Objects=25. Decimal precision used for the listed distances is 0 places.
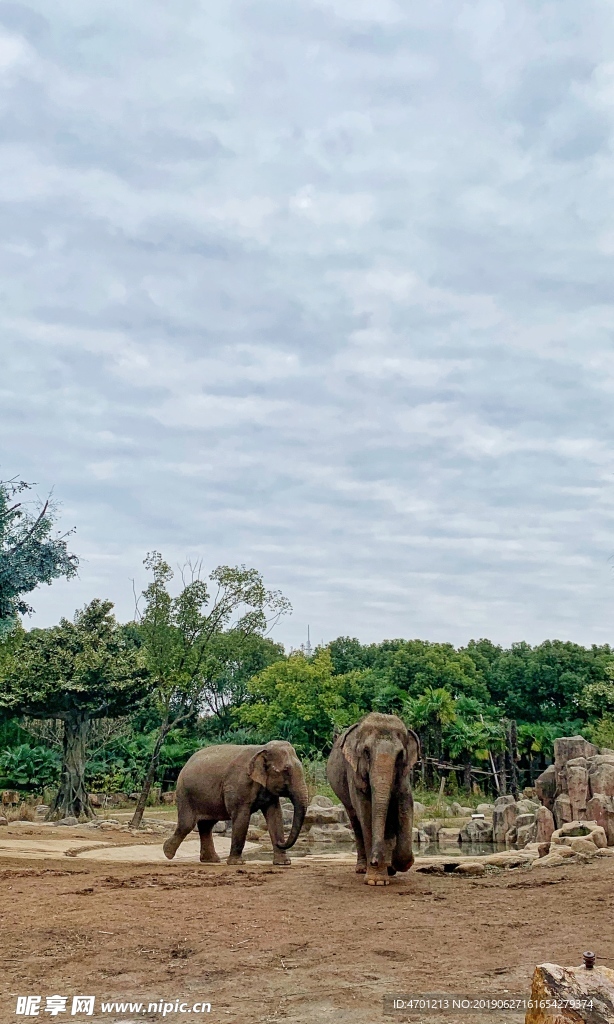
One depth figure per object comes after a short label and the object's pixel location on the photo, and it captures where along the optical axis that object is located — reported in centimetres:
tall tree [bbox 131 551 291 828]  2623
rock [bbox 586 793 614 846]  1631
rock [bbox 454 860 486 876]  1281
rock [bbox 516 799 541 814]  2430
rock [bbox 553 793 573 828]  1889
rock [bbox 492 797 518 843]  2378
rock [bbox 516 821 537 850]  2049
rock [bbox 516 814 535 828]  2261
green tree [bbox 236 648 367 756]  4244
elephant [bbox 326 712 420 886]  1088
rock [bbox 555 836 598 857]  1388
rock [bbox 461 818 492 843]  2416
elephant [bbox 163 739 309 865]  1455
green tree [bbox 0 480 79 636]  1872
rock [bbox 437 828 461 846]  2452
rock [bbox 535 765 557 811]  2089
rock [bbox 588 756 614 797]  1864
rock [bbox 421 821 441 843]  2497
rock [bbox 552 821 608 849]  1506
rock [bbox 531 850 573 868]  1317
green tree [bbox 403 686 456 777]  3947
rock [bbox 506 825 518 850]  2253
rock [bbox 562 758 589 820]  1875
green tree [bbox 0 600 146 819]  2983
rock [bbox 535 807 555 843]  1856
